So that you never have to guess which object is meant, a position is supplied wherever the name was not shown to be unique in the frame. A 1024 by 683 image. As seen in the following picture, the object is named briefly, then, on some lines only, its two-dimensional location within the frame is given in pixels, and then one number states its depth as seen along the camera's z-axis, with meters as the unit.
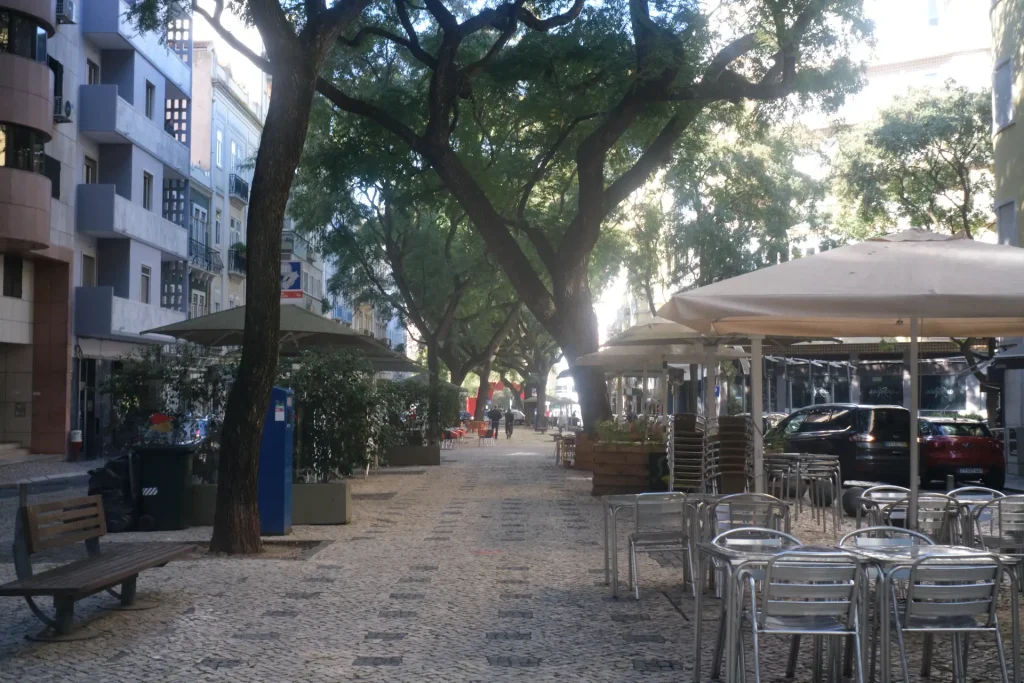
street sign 16.95
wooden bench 7.32
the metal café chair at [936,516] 8.77
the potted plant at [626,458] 18.19
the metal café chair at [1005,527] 8.46
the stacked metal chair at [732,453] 15.55
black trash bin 13.67
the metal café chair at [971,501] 8.58
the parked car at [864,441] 20.20
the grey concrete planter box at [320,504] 14.73
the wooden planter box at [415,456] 29.61
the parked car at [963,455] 21.72
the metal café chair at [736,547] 6.39
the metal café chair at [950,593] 5.75
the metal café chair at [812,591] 5.65
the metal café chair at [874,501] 9.04
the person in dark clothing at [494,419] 50.09
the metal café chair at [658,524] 9.36
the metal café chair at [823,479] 14.53
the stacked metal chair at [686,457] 15.63
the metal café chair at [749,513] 8.60
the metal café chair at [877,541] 6.41
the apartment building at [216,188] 44.50
